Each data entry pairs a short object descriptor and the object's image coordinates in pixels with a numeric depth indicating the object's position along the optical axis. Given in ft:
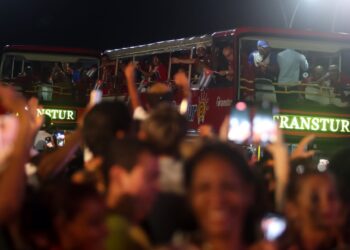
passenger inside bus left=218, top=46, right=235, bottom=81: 50.34
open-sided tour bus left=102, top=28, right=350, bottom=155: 50.42
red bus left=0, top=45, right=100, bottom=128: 71.67
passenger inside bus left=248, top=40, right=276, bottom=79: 50.26
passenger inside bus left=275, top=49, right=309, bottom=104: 50.52
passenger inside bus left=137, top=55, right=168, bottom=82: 58.90
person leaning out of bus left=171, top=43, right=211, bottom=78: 53.49
